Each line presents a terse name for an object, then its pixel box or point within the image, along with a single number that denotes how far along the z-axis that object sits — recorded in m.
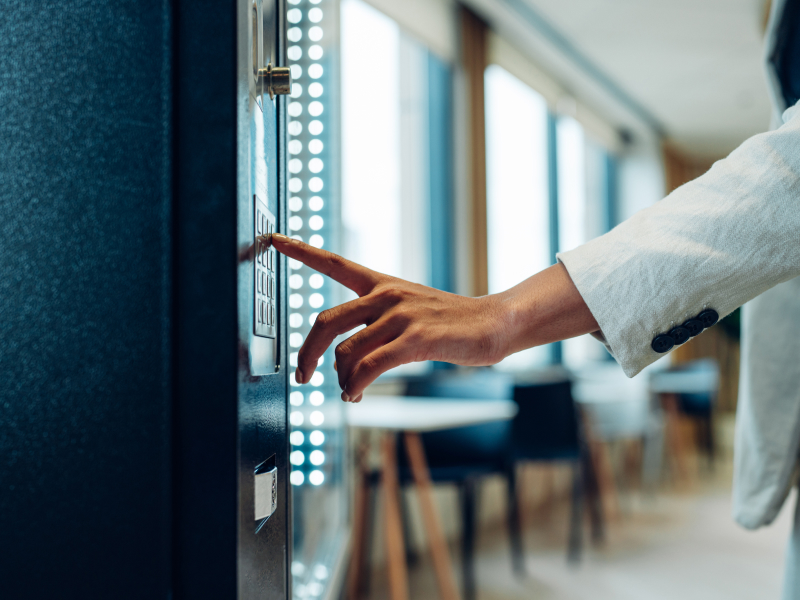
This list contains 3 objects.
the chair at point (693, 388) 5.54
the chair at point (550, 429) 3.30
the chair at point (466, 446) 2.58
